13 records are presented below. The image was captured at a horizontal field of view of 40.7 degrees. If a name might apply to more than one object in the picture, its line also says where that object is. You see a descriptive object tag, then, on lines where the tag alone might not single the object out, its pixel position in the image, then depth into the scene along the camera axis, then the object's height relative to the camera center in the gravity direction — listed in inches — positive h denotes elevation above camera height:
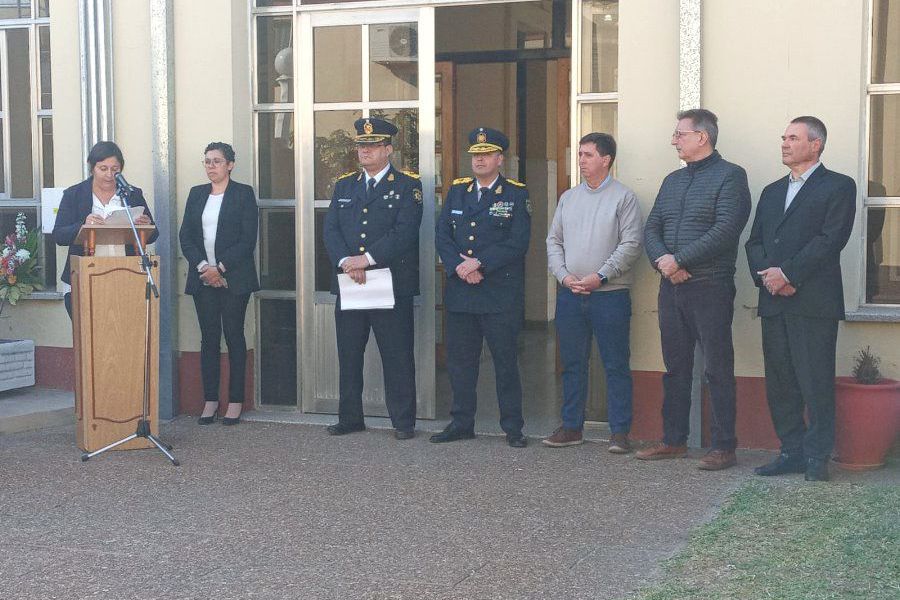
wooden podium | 252.5 -31.7
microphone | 245.8 +1.0
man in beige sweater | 253.1 -19.0
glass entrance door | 286.8 +14.9
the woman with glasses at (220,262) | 284.2 -17.2
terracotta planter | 232.1 -44.8
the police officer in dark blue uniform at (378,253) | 269.7 -14.5
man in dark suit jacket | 225.5 -16.2
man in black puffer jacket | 236.5 -12.8
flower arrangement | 308.0 -19.4
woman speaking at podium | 273.7 -2.1
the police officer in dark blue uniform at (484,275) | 262.5 -18.9
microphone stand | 246.5 -39.7
